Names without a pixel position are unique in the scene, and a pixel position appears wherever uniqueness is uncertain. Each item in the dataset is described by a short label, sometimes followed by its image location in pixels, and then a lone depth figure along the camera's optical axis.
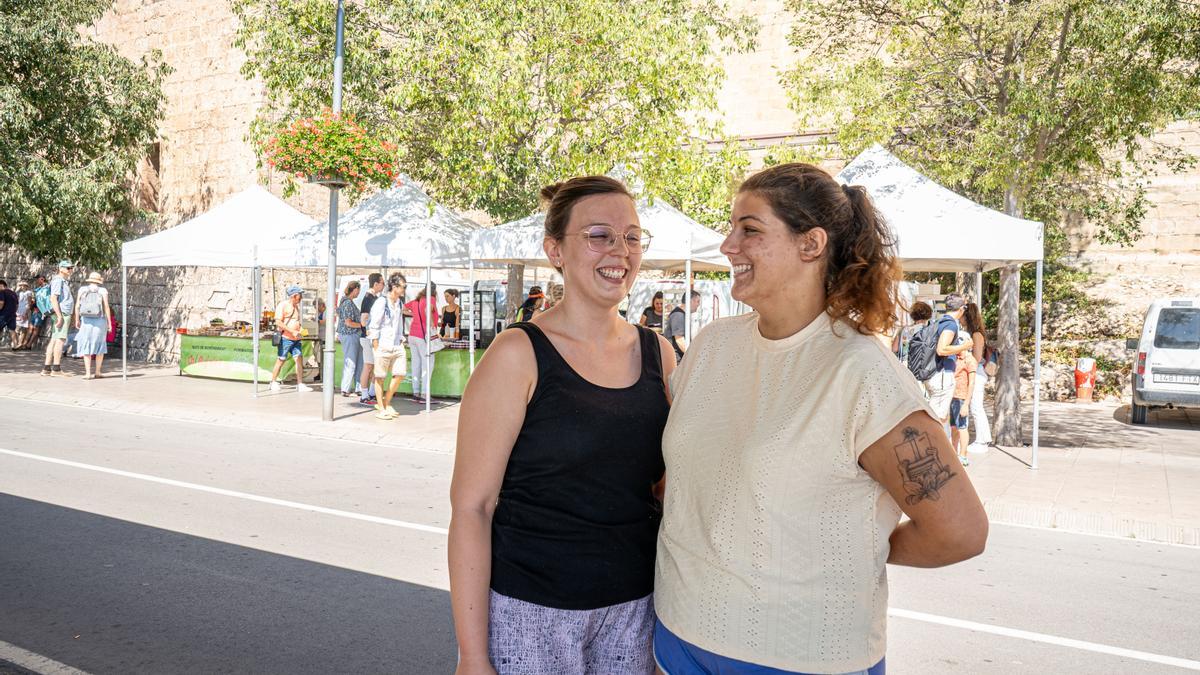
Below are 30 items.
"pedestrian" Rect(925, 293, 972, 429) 10.29
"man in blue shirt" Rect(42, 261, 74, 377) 17.33
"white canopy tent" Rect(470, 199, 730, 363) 11.88
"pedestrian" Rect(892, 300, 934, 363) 10.79
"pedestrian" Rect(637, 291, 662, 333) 16.08
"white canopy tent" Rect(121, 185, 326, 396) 15.38
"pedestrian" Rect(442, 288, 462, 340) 19.95
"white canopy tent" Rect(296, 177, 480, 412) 13.45
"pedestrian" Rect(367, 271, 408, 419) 13.38
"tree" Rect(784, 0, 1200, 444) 10.37
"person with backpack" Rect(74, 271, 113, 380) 16.62
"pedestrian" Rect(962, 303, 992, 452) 11.07
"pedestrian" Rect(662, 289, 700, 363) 14.30
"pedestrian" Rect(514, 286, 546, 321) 14.11
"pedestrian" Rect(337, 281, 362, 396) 15.01
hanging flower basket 12.05
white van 15.09
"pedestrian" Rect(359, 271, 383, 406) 14.70
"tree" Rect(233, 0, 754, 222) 13.41
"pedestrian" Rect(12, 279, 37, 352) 24.41
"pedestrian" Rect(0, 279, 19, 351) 24.19
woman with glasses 2.11
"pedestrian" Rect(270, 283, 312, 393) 15.67
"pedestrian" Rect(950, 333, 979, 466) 10.56
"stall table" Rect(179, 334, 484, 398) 17.47
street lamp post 12.60
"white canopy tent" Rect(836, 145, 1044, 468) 9.80
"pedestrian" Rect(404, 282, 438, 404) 14.41
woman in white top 1.83
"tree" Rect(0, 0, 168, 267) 17.22
